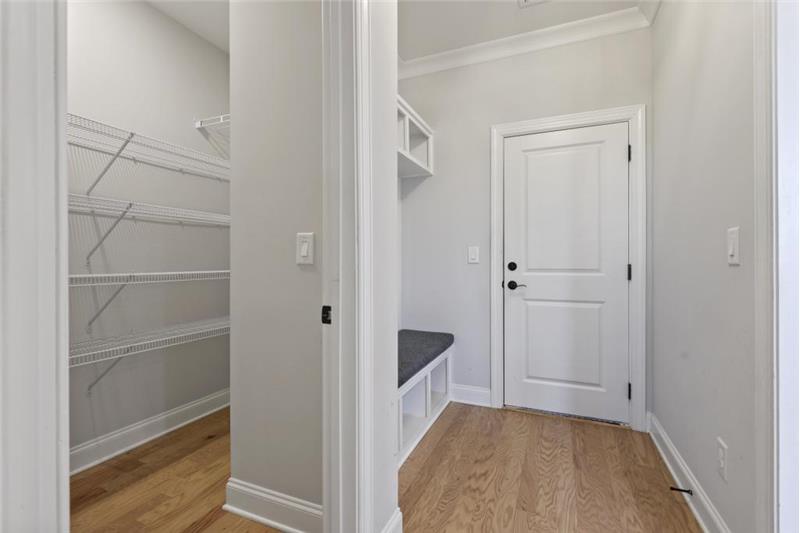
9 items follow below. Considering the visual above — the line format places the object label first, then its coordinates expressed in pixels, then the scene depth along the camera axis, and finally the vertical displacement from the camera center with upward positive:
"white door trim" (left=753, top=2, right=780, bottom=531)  0.98 -0.01
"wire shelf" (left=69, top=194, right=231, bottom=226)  1.75 +0.29
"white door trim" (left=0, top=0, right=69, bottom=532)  0.40 -0.01
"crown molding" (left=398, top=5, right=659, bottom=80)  2.19 +1.48
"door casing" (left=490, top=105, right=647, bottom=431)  2.20 +0.14
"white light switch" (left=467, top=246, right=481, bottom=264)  2.58 +0.07
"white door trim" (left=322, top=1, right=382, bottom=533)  1.09 -0.01
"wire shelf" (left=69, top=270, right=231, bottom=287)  1.63 -0.07
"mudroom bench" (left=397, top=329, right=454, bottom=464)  1.96 -0.74
